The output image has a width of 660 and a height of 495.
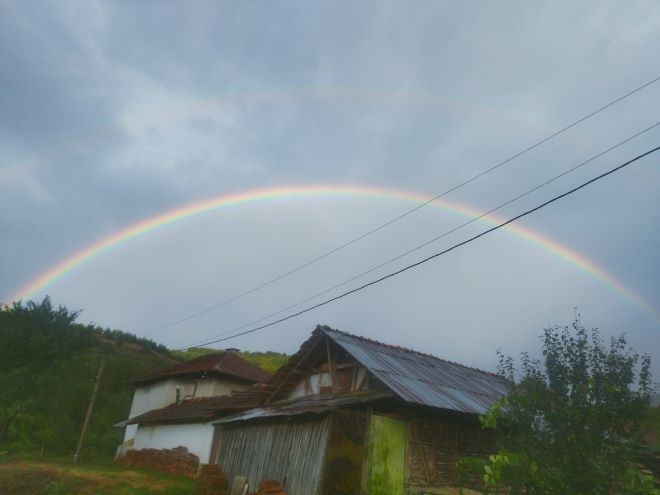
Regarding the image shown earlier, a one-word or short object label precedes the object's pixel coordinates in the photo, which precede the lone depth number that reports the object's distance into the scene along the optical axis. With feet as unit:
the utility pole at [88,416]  79.68
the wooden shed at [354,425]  41.96
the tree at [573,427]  20.72
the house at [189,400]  72.23
